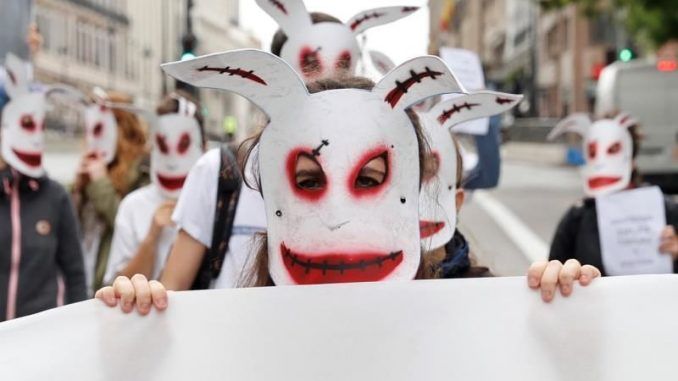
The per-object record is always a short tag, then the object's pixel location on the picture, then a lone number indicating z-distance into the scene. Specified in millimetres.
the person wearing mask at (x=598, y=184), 5102
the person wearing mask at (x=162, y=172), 4883
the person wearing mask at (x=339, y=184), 2477
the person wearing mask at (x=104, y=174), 5684
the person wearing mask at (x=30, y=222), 4551
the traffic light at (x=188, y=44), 16250
